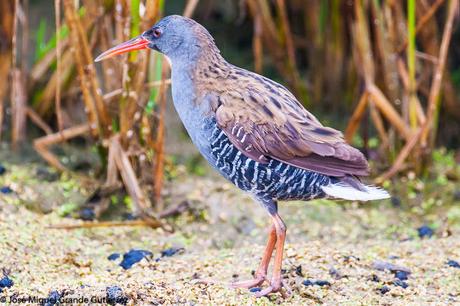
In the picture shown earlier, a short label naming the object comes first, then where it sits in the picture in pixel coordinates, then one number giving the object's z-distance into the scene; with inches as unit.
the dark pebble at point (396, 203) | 463.6
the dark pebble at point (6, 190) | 424.2
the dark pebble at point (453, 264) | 356.8
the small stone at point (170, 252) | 379.6
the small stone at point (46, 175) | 448.8
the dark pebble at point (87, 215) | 421.4
